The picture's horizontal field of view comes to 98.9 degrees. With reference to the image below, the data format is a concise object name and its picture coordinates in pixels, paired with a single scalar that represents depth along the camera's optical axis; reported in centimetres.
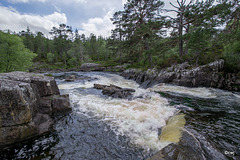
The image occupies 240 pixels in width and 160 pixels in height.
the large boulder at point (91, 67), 4575
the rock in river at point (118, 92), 1091
